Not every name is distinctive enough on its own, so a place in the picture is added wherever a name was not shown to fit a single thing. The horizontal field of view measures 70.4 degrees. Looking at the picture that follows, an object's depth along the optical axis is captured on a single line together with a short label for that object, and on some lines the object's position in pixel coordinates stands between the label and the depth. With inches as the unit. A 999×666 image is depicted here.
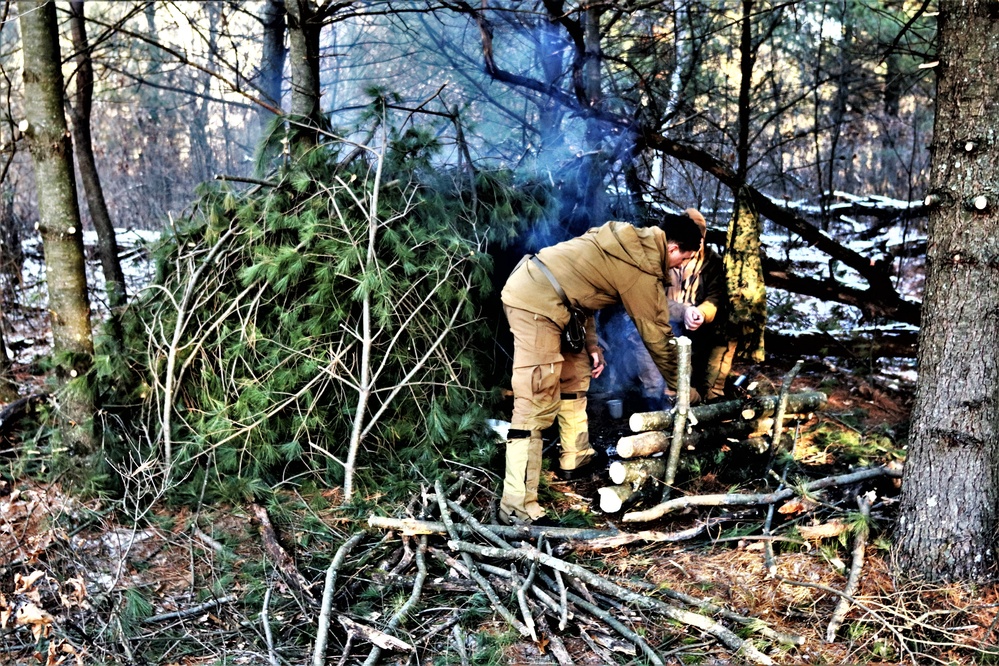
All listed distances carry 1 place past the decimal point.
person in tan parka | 172.4
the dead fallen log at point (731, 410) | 182.4
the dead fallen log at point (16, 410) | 194.2
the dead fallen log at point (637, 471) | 174.7
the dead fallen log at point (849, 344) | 261.6
